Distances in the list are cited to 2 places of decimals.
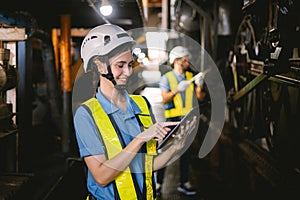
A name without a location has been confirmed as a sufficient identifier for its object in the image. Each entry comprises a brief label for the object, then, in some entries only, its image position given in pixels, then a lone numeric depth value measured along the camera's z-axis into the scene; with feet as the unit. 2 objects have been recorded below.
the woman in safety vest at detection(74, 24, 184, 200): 8.68
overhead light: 17.21
